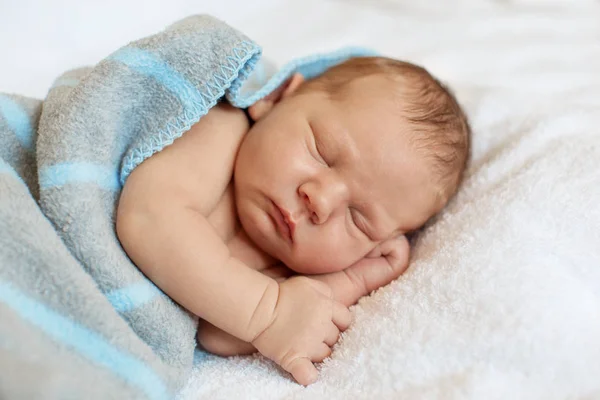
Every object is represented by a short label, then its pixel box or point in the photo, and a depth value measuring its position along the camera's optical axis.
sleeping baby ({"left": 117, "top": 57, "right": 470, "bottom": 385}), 0.56
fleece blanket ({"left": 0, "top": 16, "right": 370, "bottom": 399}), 0.50
